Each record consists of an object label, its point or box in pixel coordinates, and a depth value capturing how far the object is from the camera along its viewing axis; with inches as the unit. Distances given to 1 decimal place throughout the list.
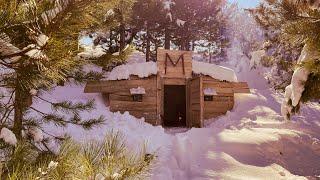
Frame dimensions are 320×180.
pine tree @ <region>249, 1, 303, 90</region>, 135.5
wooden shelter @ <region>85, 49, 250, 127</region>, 372.1
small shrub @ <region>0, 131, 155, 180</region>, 60.5
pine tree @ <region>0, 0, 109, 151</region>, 71.0
